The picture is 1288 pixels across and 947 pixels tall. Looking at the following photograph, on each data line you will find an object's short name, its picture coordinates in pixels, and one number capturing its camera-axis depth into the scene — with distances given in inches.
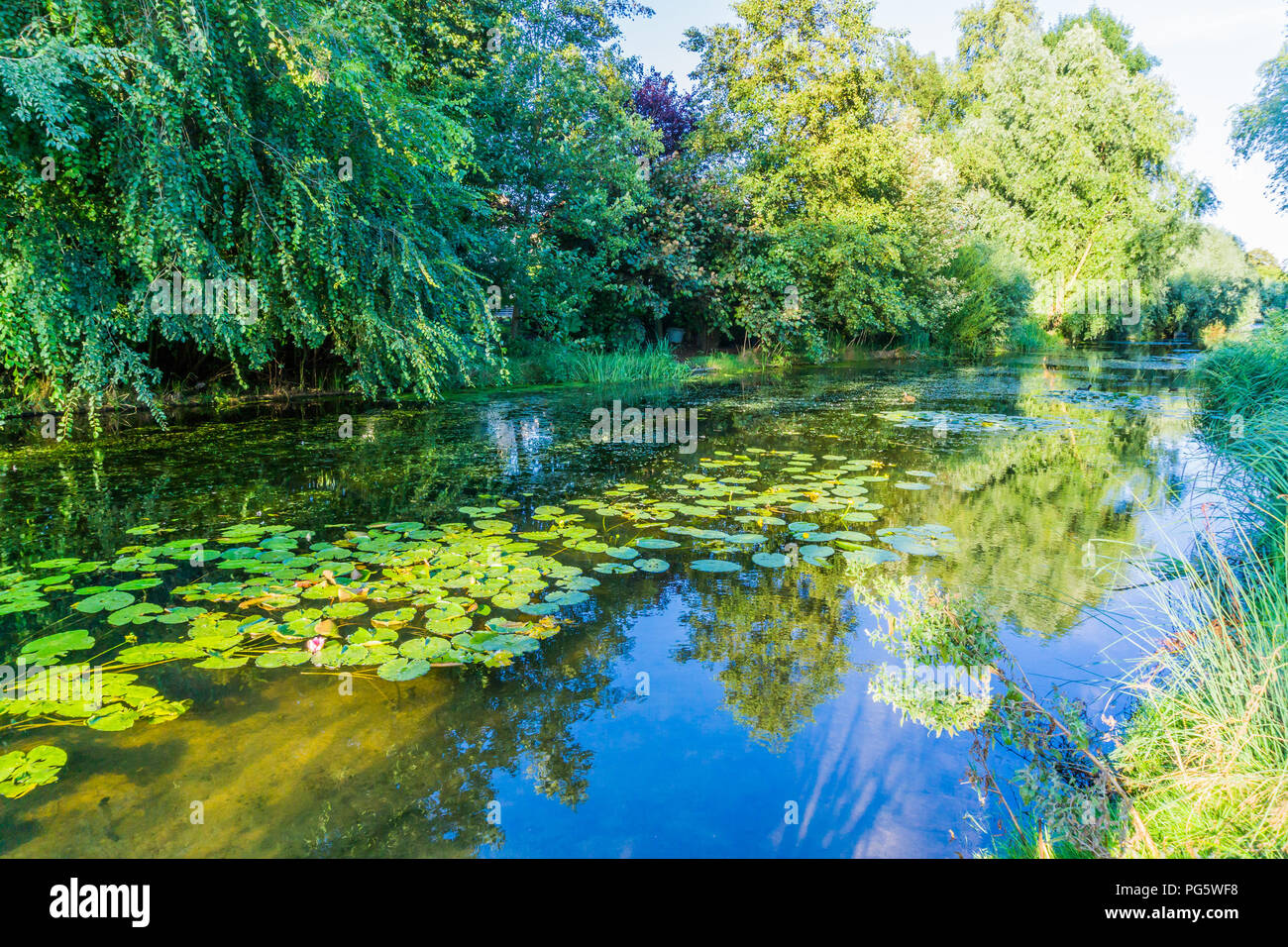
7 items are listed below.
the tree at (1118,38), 1243.8
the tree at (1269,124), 491.2
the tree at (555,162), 510.3
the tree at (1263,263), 1473.9
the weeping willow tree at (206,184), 227.1
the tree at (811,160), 701.9
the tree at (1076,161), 937.5
